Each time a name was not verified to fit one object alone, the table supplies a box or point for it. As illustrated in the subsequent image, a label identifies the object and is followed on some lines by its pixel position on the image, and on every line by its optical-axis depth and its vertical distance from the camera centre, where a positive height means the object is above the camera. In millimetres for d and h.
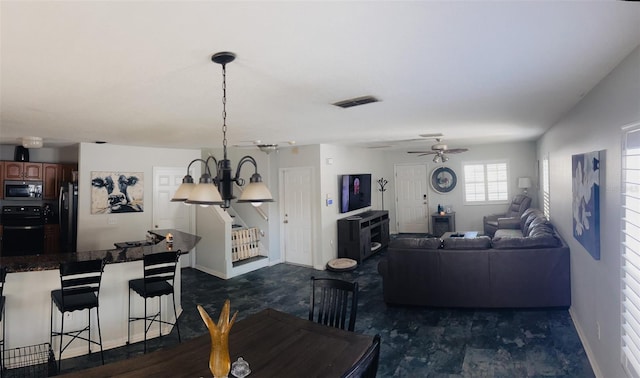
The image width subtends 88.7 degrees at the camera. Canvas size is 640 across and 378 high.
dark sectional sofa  4008 -1077
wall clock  9125 +219
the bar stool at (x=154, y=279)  3279 -914
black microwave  5555 +41
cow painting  5570 -15
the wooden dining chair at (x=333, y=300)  2345 -824
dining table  1673 -927
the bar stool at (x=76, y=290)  2881 -890
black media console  6512 -986
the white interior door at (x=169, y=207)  6234 -309
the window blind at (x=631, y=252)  1903 -411
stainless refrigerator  5379 -386
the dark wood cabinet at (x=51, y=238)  5812 -828
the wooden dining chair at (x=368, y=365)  1229 -701
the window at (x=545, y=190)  5688 -65
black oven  5492 -654
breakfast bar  3180 -1069
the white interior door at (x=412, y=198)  9469 -295
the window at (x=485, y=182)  8625 +134
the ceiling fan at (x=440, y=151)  6184 +707
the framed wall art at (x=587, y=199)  2564 -115
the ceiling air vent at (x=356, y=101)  2836 +778
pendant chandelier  2031 +12
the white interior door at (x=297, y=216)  6566 -544
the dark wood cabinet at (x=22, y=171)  5594 +378
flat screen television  6908 -70
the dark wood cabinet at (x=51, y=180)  5924 +220
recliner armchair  7468 -700
